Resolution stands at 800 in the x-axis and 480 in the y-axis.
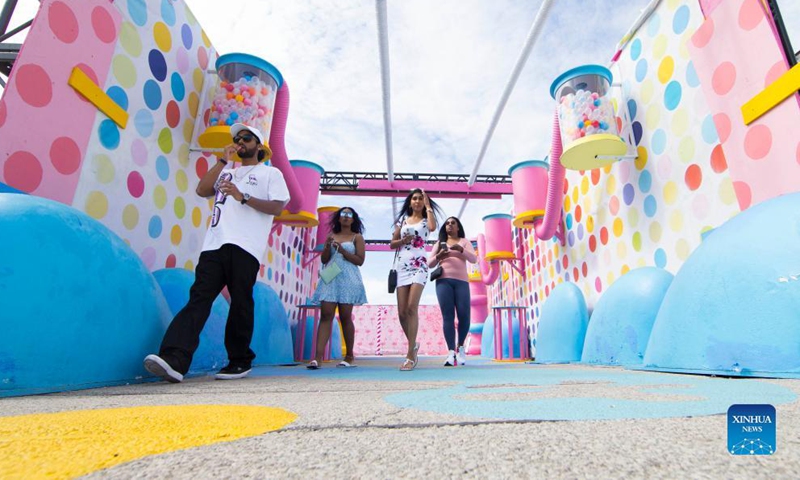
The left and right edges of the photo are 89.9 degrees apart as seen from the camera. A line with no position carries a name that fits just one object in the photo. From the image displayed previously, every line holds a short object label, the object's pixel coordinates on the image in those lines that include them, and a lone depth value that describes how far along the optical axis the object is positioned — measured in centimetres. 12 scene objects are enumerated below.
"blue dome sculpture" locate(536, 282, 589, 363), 461
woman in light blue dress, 368
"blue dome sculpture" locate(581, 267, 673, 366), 319
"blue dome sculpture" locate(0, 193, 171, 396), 156
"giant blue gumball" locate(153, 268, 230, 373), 283
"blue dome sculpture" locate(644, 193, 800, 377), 180
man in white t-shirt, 222
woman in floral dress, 323
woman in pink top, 404
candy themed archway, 183
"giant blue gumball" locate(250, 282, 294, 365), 413
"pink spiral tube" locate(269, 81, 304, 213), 432
